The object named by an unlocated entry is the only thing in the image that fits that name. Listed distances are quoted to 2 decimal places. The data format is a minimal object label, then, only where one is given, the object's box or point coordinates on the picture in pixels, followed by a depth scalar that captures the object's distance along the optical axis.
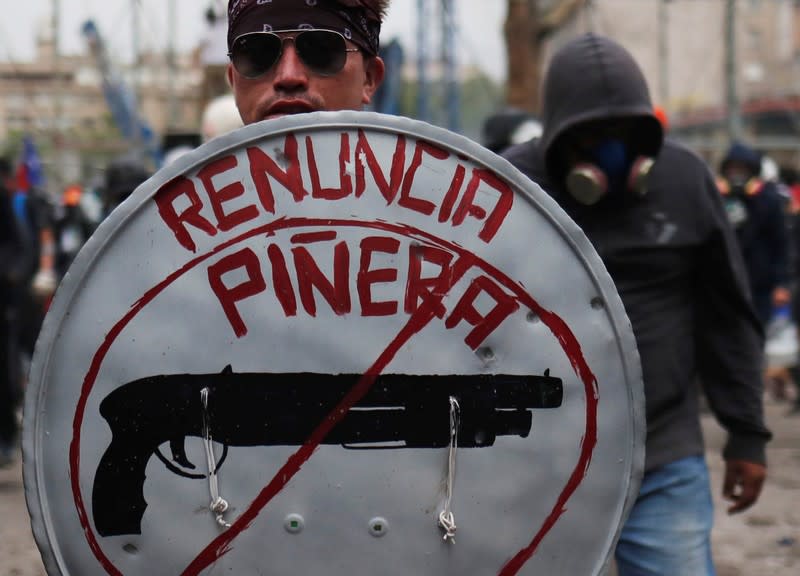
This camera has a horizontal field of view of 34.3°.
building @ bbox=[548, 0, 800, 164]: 30.81
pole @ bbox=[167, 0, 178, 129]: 24.62
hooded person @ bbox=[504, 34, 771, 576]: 2.76
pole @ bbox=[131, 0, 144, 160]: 22.30
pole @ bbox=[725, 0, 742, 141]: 13.45
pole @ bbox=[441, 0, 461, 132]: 18.34
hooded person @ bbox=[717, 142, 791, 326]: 9.29
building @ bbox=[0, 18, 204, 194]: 58.31
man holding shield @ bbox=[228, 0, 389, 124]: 1.83
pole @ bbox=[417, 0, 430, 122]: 19.33
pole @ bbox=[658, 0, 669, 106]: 22.62
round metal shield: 1.44
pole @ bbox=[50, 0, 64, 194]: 20.97
